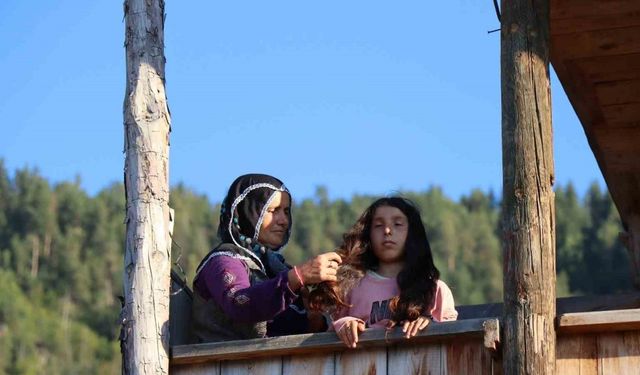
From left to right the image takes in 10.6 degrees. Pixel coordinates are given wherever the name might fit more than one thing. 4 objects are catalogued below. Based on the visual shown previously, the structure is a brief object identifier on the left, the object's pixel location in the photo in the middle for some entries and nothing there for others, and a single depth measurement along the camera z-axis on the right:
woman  14.47
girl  14.18
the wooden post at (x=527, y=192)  13.57
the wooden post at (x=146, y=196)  14.96
